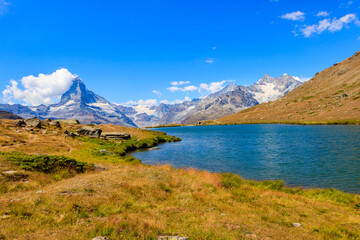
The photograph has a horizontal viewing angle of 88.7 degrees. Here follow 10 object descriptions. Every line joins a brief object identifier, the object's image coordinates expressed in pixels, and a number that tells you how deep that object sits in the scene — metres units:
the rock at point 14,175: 18.48
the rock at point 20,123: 56.71
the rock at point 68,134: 59.61
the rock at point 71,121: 94.06
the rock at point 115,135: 80.97
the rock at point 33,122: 61.51
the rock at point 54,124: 73.69
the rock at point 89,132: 72.56
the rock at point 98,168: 27.79
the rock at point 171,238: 10.10
